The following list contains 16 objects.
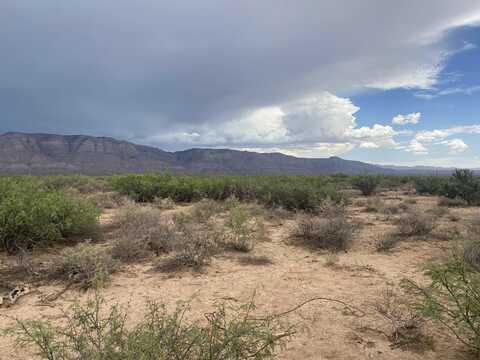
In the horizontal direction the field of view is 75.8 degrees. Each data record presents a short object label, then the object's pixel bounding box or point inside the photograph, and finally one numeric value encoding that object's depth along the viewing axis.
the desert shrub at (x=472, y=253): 5.66
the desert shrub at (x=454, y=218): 10.92
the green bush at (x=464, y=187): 15.64
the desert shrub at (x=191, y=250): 6.34
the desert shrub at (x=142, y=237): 6.71
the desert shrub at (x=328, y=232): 7.95
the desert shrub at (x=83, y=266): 5.34
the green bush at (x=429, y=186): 22.14
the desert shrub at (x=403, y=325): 3.66
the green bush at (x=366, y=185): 22.56
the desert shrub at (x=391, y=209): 12.60
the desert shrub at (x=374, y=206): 13.61
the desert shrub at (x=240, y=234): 7.59
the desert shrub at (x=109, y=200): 13.49
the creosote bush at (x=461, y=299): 3.24
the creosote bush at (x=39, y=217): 6.61
